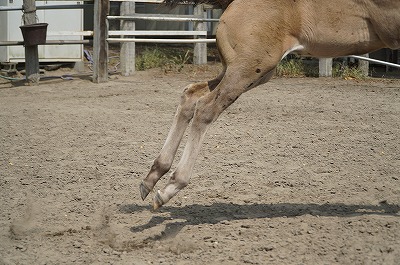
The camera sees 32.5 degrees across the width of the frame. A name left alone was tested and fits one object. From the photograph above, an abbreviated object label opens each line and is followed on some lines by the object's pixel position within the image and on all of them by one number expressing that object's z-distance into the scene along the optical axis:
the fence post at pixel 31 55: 11.19
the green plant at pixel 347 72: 11.93
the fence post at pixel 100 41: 11.60
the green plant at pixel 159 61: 13.05
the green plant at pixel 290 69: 12.22
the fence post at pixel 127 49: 12.41
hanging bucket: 10.89
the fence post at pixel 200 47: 13.37
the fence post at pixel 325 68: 12.02
